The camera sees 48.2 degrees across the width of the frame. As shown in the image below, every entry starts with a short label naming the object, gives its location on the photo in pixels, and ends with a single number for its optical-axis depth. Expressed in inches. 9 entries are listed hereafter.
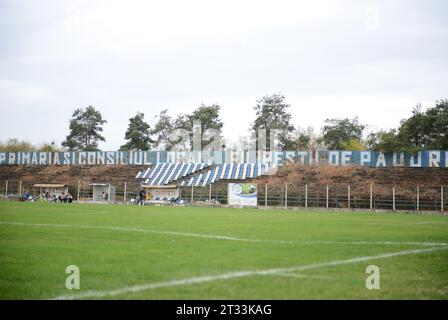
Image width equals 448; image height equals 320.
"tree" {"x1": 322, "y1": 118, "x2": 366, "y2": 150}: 3115.2
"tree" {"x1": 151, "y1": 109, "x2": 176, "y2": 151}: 3240.7
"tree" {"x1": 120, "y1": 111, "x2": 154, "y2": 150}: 3169.3
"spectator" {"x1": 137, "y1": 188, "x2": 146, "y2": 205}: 1915.0
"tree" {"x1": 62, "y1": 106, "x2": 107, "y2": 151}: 3503.9
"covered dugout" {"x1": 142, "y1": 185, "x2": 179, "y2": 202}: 2085.5
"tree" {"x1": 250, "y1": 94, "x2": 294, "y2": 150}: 2925.7
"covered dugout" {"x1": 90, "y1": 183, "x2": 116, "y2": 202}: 2145.7
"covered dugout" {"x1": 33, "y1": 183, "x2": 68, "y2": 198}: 2295.5
